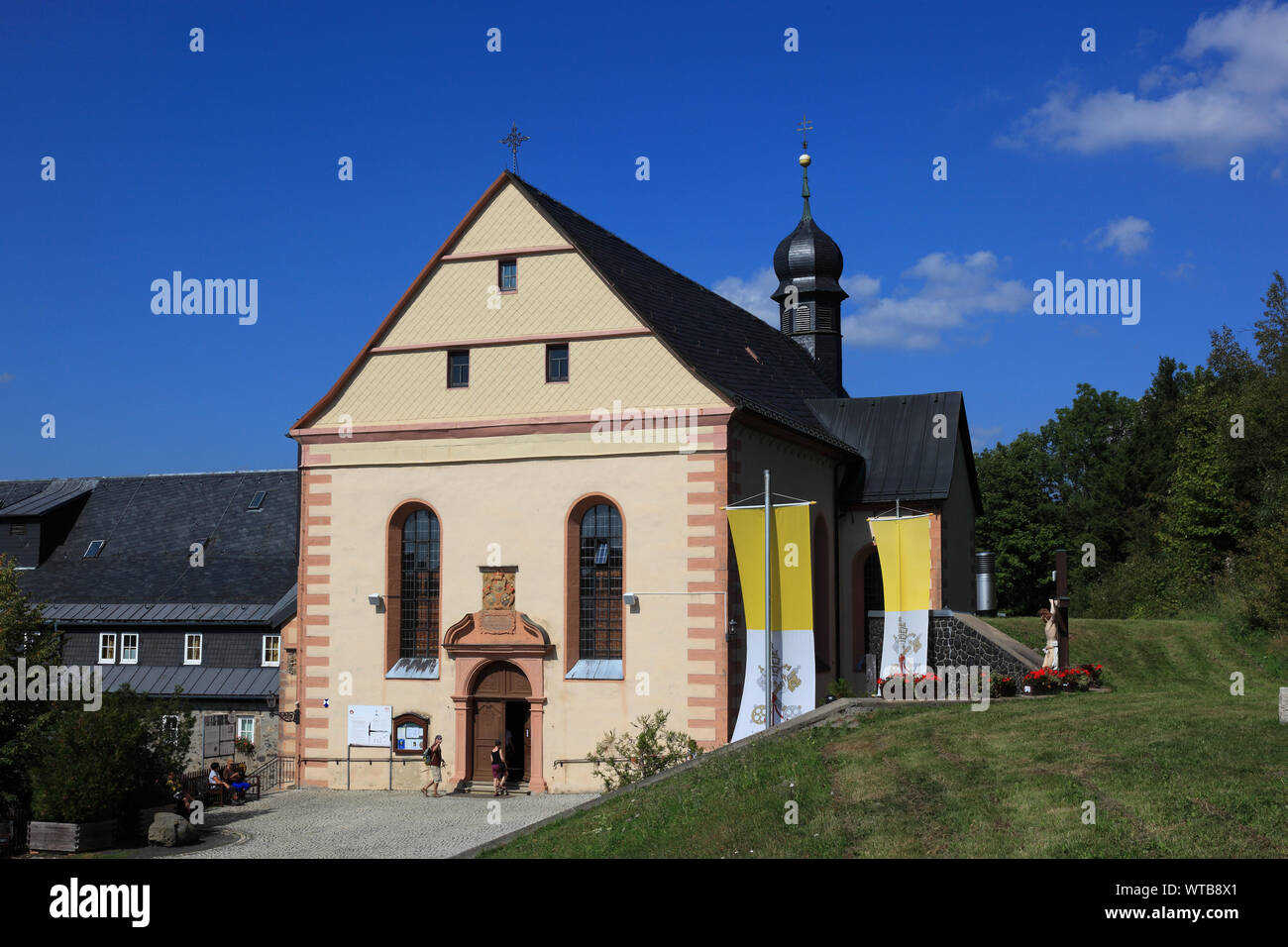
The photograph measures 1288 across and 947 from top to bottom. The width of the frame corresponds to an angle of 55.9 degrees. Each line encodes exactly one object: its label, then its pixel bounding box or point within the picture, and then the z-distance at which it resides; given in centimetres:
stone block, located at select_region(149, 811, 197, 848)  2088
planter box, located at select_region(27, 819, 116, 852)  2102
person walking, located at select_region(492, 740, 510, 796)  2519
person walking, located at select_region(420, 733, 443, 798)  2585
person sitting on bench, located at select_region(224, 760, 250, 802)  2622
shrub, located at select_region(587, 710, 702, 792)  2412
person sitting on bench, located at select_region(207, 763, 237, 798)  2602
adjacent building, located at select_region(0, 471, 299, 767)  3938
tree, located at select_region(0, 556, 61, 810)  2295
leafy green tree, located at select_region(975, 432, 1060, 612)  6775
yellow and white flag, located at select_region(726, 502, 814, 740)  2328
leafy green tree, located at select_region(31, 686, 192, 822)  2114
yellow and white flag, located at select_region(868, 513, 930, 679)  2652
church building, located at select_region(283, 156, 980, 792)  2503
